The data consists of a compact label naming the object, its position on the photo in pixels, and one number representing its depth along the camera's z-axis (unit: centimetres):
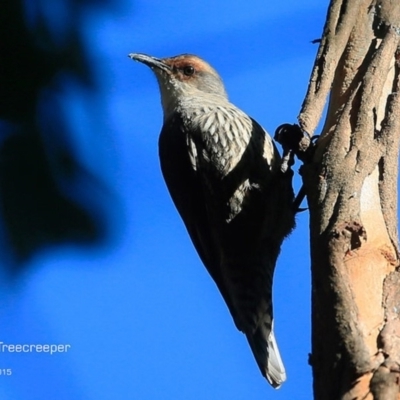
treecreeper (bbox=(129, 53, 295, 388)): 729
